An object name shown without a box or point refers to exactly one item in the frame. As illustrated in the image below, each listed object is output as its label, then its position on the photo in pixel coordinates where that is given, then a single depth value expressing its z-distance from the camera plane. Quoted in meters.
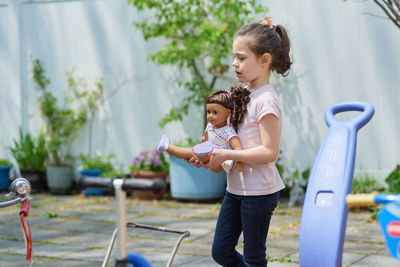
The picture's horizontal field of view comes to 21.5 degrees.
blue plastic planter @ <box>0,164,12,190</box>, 12.99
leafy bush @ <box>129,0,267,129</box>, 10.73
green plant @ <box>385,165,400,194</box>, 9.32
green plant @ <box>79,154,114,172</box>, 12.19
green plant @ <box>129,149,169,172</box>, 11.46
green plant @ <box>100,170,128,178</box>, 11.65
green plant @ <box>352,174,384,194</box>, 10.08
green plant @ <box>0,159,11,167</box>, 13.15
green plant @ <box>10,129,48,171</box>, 12.78
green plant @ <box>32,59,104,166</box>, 12.69
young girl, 4.22
